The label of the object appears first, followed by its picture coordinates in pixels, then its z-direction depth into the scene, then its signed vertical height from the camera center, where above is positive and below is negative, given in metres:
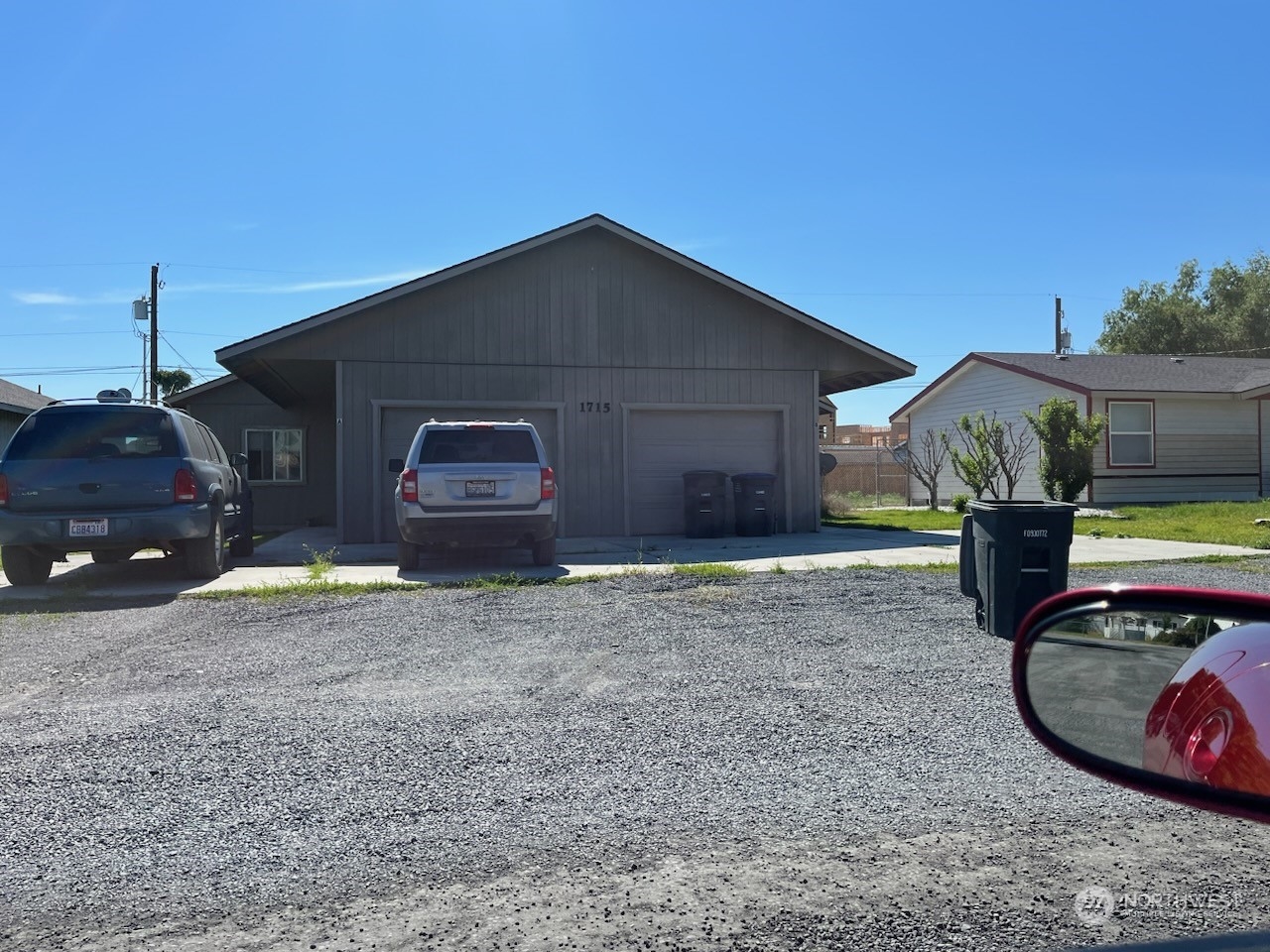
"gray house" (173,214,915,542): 16.02 +1.83
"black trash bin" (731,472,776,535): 16.73 -0.40
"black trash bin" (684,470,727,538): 16.53 -0.41
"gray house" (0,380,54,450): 29.81 +2.28
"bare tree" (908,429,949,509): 28.19 +0.48
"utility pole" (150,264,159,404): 34.06 +5.19
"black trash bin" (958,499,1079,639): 7.71 -0.62
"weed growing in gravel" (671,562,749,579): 10.98 -1.02
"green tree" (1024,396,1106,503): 23.25 +0.66
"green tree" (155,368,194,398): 44.19 +4.41
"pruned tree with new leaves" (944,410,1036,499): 24.08 +0.41
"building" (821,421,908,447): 42.87 +2.18
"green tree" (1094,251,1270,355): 52.97 +8.12
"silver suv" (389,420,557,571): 11.63 -0.12
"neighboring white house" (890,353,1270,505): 25.83 +1.27
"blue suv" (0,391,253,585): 10.26 -0.02
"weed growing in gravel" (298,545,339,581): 11.13 -0.97
